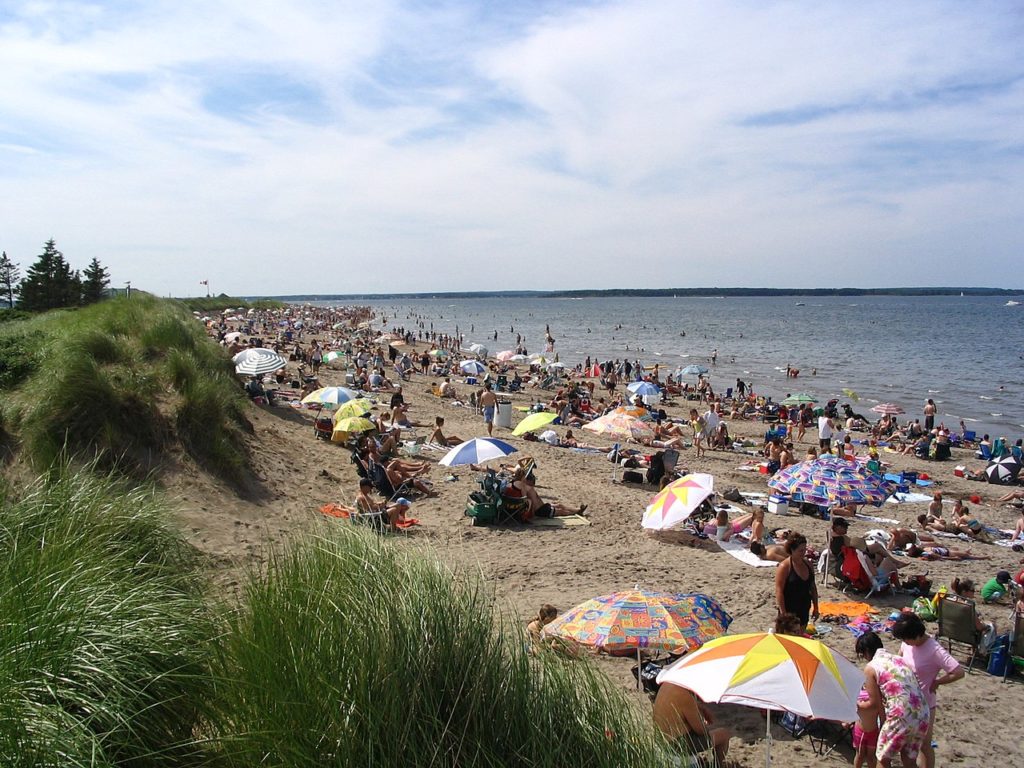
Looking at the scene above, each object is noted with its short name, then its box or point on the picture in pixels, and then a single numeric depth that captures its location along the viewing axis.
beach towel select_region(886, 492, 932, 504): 14.65
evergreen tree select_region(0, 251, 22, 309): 52.25
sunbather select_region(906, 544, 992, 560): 10.52
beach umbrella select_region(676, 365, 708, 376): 34.58
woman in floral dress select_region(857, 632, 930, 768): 4.59
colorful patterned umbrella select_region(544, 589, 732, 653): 5.83
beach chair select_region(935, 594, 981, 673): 6.91
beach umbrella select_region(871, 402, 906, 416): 24.72
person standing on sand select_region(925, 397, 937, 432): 24.20
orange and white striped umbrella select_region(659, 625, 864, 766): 4.25
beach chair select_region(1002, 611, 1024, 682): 6.75
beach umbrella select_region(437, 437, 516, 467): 11.42
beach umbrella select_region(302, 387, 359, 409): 16.72
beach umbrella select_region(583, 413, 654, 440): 15.00
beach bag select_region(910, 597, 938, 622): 7.98
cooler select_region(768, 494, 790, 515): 12.93
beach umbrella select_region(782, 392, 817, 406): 25.77
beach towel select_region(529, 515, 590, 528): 11.18
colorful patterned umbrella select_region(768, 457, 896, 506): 10.30
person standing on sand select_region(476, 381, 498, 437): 19.27
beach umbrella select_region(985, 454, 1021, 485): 17.14
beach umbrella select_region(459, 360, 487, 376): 31.33
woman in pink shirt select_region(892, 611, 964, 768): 4.89
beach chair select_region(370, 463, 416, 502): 12.14
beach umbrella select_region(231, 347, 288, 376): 17.49
